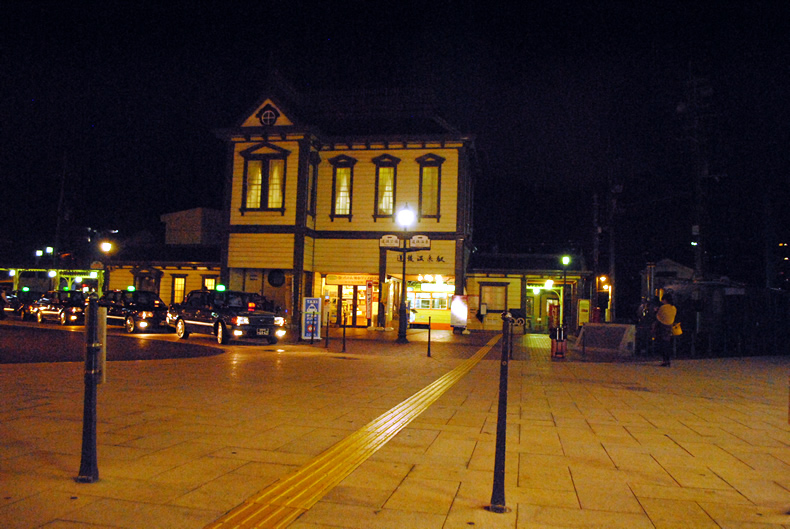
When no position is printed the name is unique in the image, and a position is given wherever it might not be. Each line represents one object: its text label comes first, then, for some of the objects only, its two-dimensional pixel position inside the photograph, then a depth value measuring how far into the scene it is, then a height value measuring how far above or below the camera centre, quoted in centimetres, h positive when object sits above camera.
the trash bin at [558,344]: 1650 -118
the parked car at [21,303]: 2970 -92
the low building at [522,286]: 3111 +94
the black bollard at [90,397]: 445 -86
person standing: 1491 -43
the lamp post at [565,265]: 2832 +201
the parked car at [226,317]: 1838 -80
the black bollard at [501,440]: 418 -104
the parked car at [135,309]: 2214 -77
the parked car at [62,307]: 2616 -92
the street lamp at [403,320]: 2141 -81
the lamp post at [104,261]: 2544 +158
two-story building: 2783 +484
